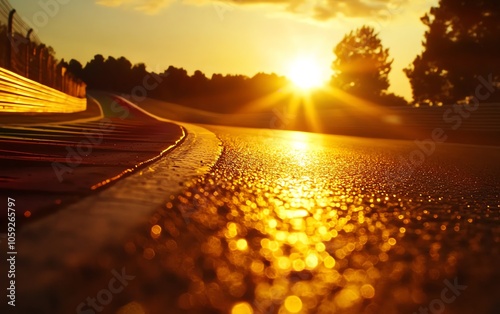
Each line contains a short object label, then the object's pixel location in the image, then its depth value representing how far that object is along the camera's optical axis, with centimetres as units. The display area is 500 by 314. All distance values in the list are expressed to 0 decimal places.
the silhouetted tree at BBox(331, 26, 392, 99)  7431
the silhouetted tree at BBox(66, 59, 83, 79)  13962
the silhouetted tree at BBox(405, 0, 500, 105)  3762
